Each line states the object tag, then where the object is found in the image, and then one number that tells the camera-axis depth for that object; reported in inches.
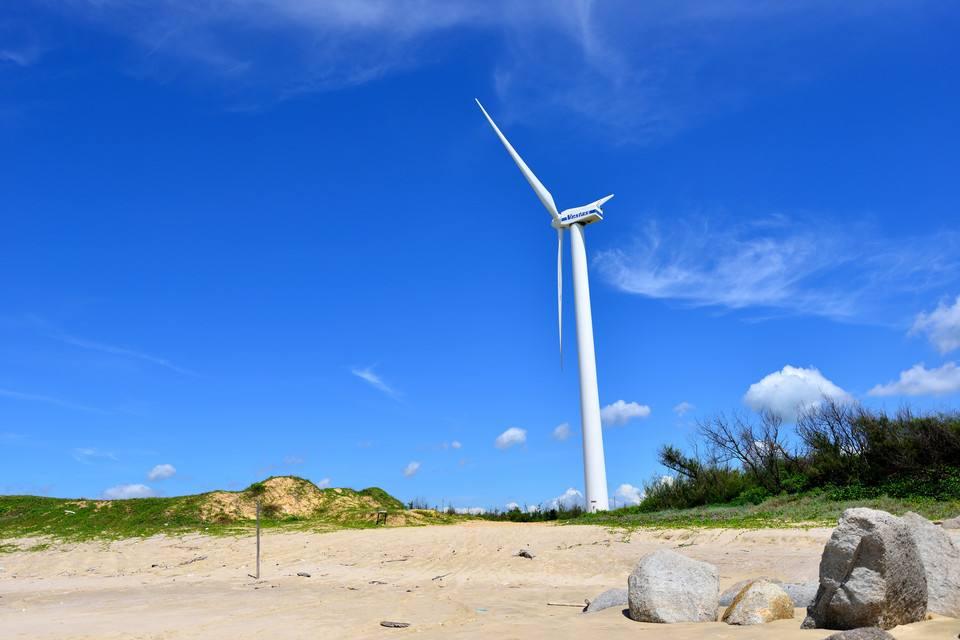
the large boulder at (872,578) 285.6
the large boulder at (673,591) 362.0
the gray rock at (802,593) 398.3
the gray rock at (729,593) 414.6
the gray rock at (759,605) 326.2
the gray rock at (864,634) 241.9
